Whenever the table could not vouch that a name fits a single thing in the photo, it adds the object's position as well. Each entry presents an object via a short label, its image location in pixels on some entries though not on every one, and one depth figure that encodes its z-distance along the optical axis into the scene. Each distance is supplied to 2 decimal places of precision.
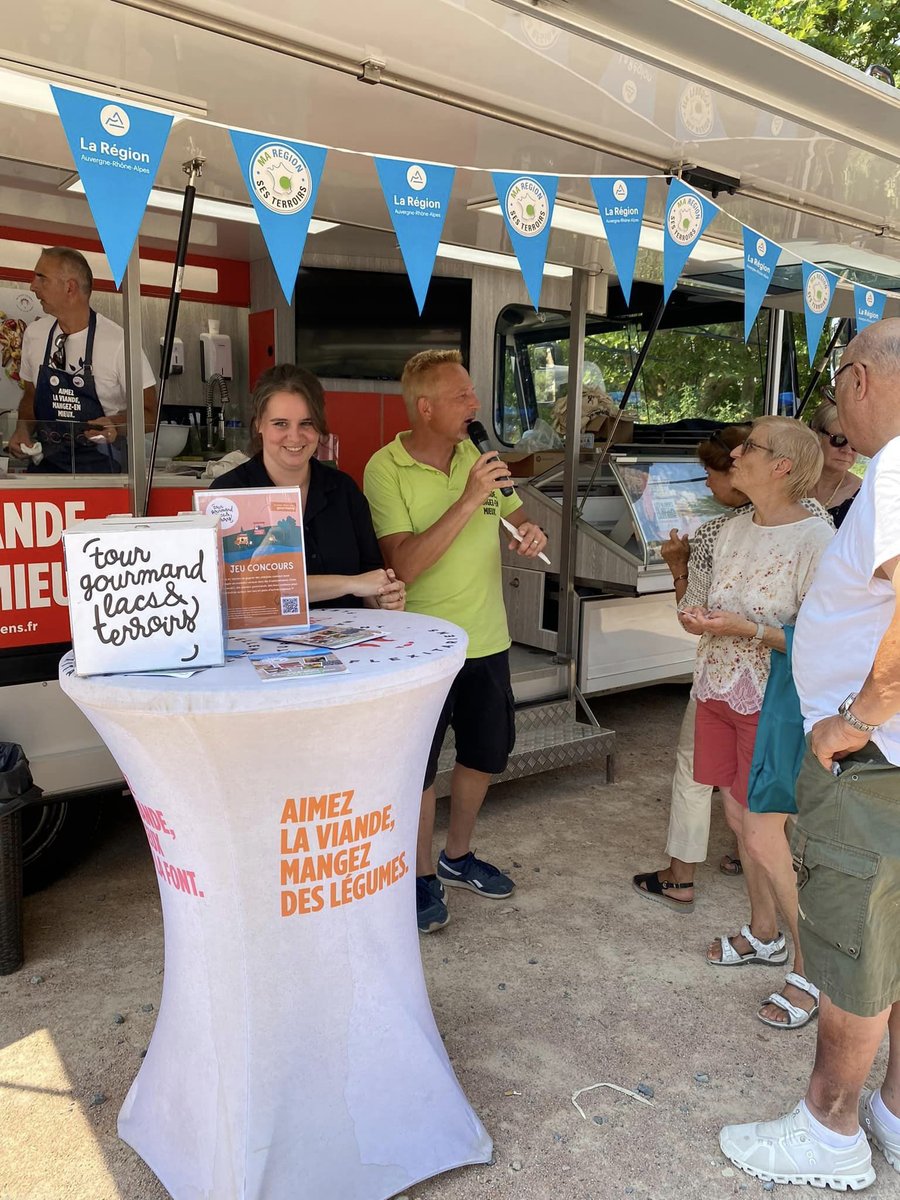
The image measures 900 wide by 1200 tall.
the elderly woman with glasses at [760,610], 2.66
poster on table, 2.01
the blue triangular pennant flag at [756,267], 3.49
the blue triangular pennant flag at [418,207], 2.67
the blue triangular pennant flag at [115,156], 2.20
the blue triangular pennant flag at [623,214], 3.09
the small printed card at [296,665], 1.69
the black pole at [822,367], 5.75
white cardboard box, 1.67
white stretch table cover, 1.64
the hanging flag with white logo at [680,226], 3.26
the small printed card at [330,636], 1.99
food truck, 2.43
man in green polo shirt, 2.92
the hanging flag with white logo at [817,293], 3.83
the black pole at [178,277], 3.11
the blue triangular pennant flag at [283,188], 2.45
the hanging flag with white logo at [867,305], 4.36
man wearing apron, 3.55
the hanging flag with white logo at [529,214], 2.89
